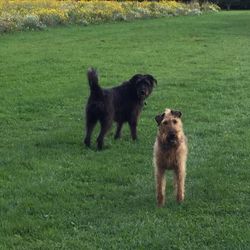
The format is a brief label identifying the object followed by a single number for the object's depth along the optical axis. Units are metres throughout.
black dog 8.66
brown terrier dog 6.19
